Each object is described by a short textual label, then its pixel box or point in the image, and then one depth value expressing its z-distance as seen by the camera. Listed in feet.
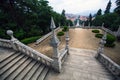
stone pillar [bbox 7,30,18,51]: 21.45
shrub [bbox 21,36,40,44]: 50.80
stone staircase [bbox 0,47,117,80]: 17.33
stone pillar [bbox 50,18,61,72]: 18.12
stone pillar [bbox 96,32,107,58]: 25.46
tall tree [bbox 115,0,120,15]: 65.31
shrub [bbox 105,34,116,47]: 41.86
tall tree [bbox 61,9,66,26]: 144.92
